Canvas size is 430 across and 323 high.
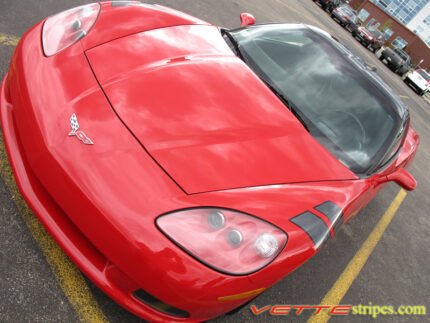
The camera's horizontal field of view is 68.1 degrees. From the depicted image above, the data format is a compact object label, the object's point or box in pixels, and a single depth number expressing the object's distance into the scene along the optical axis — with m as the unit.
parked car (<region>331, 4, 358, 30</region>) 20.30
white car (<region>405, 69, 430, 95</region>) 17.60
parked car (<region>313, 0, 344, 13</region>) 21.03
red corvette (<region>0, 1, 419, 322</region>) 1.40
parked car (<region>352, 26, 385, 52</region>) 20.36
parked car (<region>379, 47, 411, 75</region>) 19.42
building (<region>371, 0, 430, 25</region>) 62.94
